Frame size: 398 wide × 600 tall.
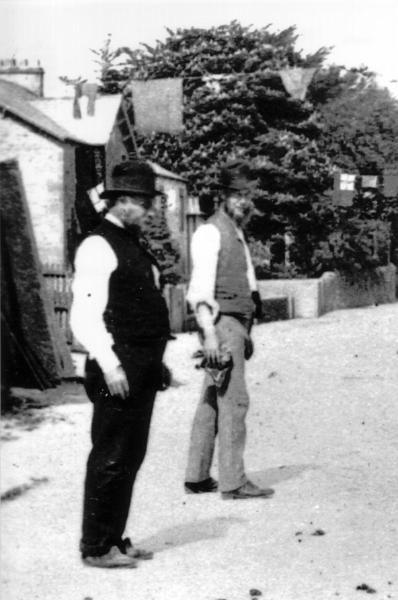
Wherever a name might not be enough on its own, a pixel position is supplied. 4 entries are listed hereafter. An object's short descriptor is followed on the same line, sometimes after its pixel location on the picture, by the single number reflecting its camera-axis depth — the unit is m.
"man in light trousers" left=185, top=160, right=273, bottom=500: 5.31
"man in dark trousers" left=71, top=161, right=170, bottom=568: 4.02
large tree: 7.43
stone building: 11.51
